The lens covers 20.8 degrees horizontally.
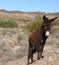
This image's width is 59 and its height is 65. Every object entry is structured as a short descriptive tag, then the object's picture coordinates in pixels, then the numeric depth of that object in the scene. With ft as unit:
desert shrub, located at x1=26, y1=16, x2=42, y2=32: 60.39
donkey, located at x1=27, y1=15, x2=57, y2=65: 23.61
